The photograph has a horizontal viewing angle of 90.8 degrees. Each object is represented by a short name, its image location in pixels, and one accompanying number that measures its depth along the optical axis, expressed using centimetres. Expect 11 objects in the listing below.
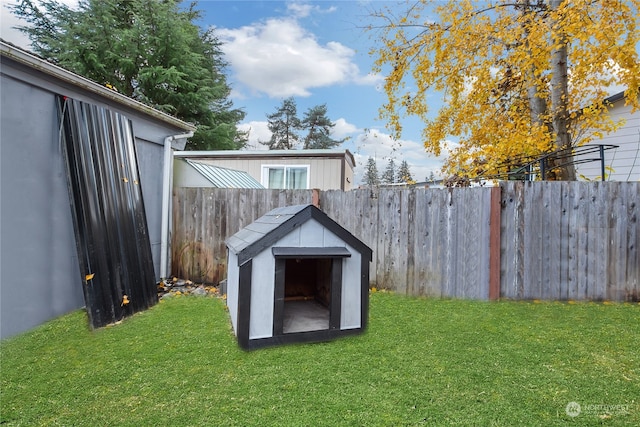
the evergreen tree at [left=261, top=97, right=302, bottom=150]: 2555
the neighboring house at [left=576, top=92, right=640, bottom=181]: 732
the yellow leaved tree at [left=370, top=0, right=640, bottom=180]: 506
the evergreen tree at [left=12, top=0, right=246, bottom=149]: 1179
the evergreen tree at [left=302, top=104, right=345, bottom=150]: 2427
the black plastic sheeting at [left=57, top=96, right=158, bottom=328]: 318
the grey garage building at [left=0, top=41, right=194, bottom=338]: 289
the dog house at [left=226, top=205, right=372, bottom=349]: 254
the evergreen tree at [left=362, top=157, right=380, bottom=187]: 3478
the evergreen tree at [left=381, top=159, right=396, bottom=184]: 3646
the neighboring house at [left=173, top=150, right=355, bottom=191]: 955
